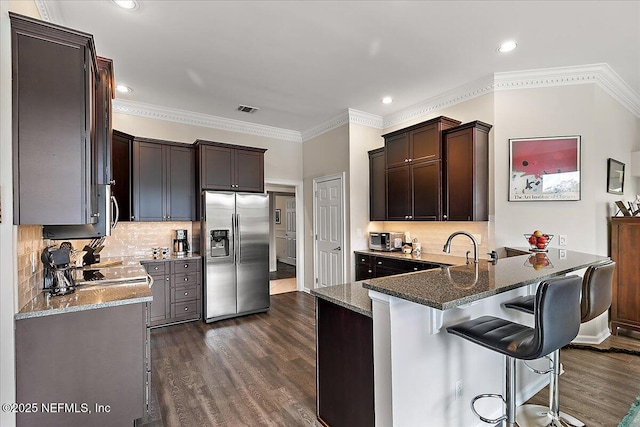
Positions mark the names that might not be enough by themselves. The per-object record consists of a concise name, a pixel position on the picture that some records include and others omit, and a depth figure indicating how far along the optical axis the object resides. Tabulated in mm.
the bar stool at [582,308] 2041
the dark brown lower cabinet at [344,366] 1750
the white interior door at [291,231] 9291
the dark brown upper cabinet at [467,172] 3635
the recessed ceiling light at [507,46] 2992
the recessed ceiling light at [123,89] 3921
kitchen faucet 2101
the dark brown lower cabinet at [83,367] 1730
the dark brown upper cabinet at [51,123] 1671
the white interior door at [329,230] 5105
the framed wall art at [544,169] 3473
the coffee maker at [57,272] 2145
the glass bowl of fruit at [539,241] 2854
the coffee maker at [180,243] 4535
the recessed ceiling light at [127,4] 2393
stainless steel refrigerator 4305
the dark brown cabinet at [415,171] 3963
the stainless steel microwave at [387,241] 4762
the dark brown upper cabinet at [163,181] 4277
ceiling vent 4664
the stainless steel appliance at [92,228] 2295
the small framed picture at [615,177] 3709
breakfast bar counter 1585
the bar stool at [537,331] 1477
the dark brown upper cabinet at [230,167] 4449
